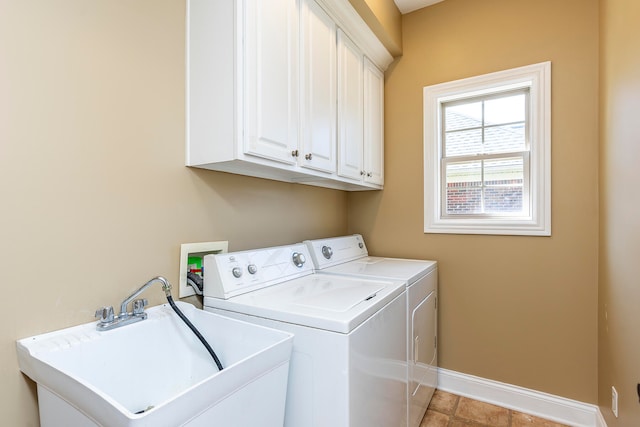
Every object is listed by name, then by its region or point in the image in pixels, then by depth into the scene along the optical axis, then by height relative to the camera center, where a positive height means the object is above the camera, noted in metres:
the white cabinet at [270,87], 1.25 +0.57
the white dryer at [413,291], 1.64 -0.46
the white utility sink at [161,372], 0.69 -0.44
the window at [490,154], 1.96 +0.41
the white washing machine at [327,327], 1.01 -0.41
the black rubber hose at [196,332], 1.04 -0.40
